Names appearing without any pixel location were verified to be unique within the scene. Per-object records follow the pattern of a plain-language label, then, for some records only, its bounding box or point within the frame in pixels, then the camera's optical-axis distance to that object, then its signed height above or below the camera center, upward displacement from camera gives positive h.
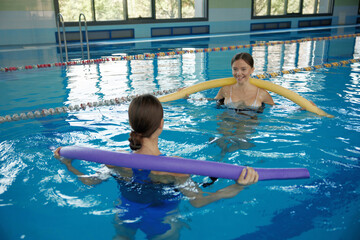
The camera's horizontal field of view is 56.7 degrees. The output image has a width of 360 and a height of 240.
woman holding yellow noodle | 3.89 -0.79
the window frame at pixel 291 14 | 19.96 +0.85
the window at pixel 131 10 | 14.81 +0.92
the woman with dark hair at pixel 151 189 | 1.91 -0.99
